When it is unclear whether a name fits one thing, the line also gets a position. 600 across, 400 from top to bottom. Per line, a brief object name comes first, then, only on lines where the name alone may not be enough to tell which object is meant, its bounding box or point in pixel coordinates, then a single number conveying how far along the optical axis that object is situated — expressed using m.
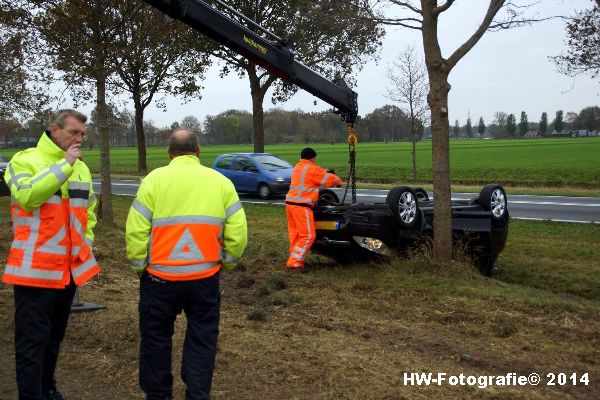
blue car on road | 22.64
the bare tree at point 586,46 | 17.05
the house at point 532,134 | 141.88
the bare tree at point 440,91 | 8.63
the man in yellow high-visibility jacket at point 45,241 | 3.95
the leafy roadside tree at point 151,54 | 12.78
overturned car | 8.69
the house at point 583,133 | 127.38
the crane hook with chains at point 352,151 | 9.82
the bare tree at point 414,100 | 24.84
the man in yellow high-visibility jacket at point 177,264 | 3.98
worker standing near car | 9.05
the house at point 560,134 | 138.00
